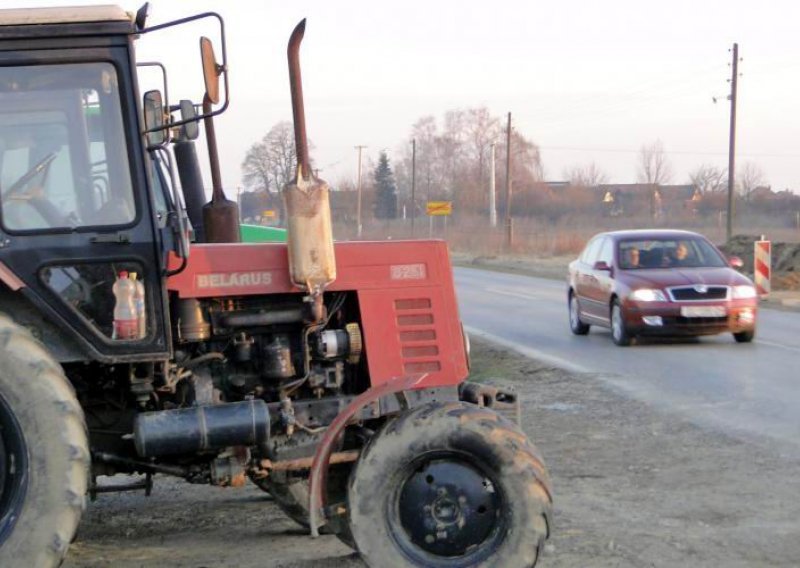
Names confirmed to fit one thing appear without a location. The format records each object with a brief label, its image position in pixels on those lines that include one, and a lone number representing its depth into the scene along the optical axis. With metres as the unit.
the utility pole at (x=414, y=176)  79.06
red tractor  5.12
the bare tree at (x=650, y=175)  97.12
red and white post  23.28
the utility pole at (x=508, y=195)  58.34
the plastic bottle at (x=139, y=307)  5.32
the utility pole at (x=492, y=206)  73.91
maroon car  15.96
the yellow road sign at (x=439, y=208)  69.94
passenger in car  17.03
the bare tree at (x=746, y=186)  86.80
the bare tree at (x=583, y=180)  98.82
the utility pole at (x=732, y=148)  40.59
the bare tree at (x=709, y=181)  90.59
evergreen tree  83.50
